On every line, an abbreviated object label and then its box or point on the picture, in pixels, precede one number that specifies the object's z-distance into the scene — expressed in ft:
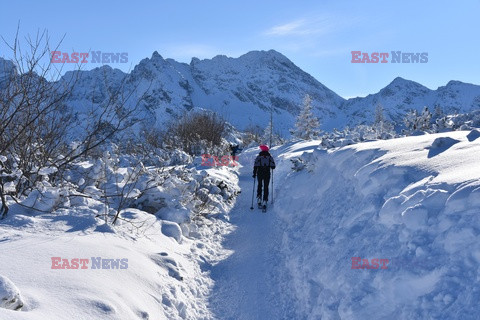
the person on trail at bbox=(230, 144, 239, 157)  84.69
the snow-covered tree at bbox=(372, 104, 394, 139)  175.36
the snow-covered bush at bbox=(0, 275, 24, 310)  7.71
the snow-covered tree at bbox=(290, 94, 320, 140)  128.47
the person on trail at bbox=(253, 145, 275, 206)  33.19
